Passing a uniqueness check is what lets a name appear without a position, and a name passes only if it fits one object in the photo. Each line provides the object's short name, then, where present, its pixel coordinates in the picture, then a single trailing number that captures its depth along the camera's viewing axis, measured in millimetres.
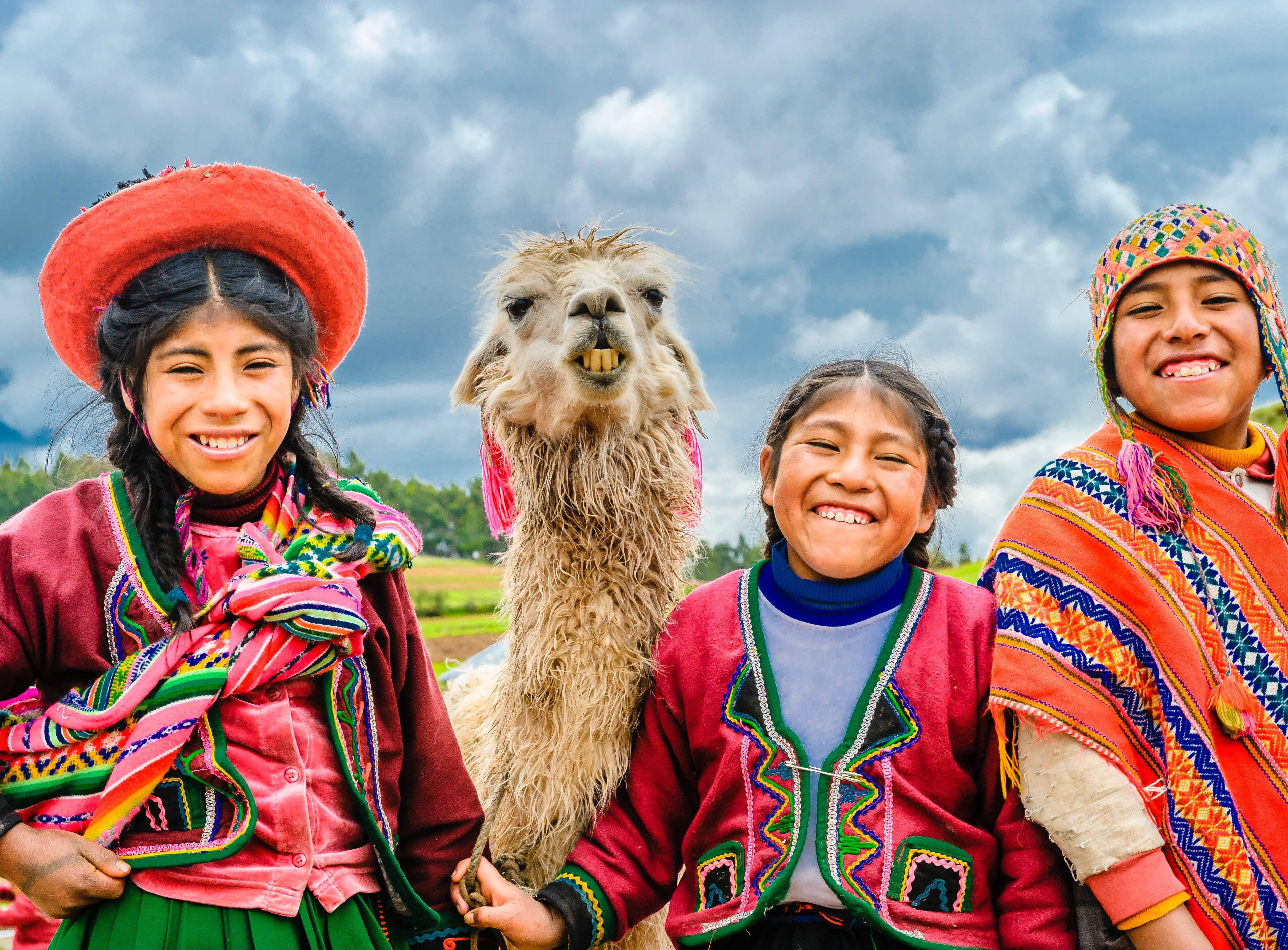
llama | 2549
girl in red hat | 1986
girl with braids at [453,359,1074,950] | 2148
